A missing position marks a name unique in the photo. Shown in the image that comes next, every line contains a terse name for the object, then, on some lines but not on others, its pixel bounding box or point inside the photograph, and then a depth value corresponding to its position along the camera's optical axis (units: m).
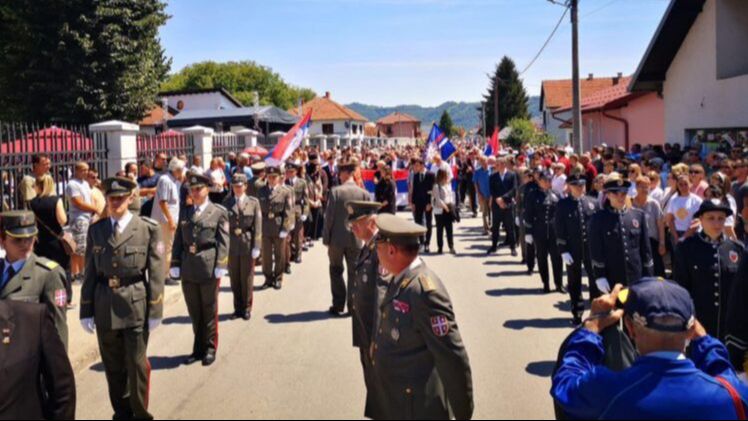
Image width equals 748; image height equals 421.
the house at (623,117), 24.14
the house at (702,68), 16.78
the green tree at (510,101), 87.19
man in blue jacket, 2.57
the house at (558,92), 70.72
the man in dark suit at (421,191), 15.59
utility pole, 19.55
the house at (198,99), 54.09
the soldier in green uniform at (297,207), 13.20
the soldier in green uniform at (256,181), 11.74
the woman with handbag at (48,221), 9.01
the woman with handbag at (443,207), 14.59
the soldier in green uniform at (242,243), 9.40
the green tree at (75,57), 27.05
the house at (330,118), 102.19
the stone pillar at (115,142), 13.66
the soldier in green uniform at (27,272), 4.50
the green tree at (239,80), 97.94
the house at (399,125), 168.88
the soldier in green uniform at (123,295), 5.76
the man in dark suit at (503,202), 14.40
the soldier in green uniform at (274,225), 11.48
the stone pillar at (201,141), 18.09
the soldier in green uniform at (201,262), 7.55
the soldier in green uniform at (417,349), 3.85
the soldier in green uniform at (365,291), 5.43
